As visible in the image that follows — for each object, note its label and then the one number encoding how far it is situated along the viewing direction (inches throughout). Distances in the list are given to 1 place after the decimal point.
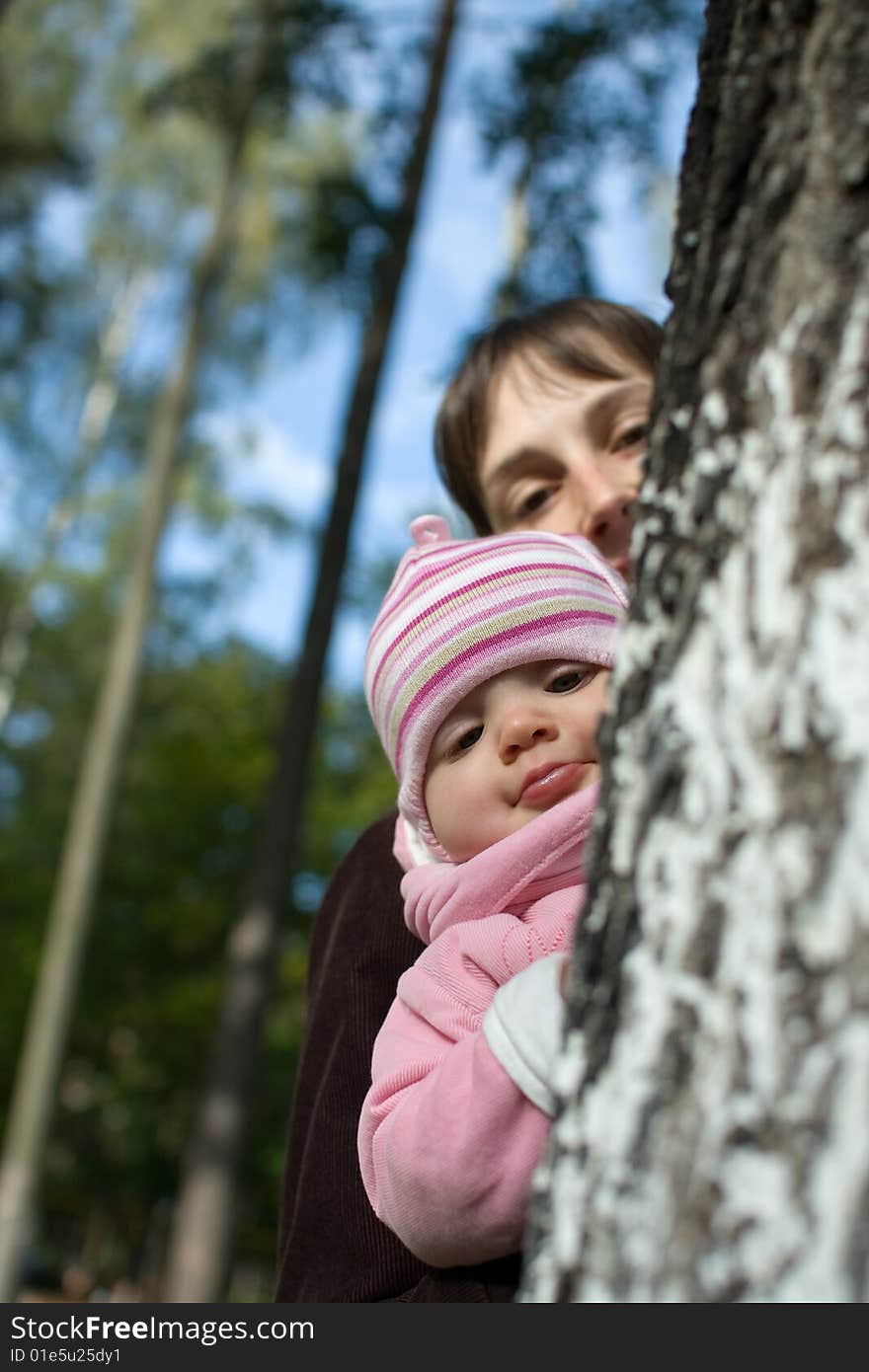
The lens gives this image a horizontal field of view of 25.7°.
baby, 22.5
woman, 27.1
